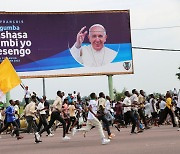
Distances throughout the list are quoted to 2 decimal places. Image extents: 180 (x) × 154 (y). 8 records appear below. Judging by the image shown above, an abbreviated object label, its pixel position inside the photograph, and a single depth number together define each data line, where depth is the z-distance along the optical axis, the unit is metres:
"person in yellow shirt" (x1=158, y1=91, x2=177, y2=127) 21.03
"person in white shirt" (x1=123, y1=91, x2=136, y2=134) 17.88
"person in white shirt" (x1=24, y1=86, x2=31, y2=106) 25.33
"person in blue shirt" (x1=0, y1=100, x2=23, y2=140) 18.77
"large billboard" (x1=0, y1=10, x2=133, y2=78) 31.19
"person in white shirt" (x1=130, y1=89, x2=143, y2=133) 18.42
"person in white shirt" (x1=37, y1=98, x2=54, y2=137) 19.19
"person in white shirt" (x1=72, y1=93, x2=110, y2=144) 14.46
